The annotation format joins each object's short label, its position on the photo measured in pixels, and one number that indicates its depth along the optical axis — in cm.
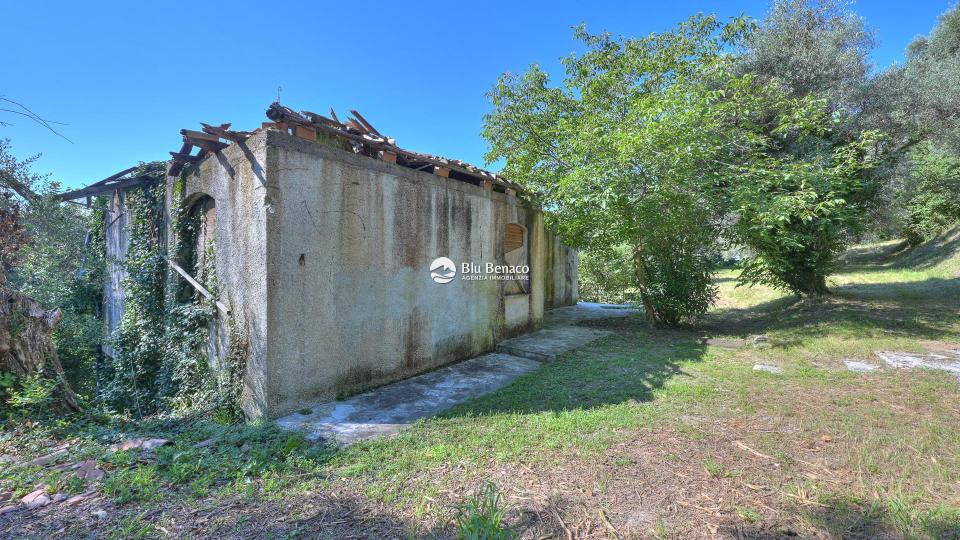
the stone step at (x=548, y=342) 686
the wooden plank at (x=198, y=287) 451
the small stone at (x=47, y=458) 288
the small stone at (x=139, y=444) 321
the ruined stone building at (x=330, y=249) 415
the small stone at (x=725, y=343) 690
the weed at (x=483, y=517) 199
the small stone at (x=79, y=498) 240
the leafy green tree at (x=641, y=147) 689
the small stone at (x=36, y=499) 240
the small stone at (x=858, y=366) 513
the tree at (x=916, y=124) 914
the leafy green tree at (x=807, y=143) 704
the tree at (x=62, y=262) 665
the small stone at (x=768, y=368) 530
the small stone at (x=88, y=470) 269
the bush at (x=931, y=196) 1141
